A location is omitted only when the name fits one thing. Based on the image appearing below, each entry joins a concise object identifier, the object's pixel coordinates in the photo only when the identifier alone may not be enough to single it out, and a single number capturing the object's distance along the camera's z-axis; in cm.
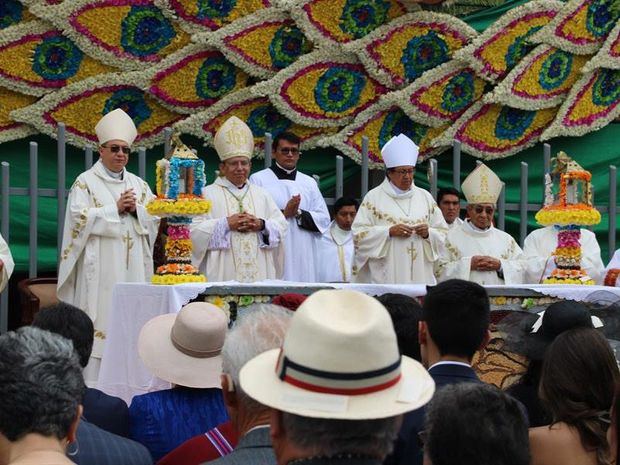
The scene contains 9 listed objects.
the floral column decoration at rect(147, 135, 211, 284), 1456
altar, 1321
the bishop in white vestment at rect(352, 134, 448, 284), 1837
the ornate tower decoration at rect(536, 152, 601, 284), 1601
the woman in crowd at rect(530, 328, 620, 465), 642
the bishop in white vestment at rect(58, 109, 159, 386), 1698
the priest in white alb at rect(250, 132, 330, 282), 1929
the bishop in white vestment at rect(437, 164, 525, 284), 1918
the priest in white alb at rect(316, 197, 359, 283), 2011
